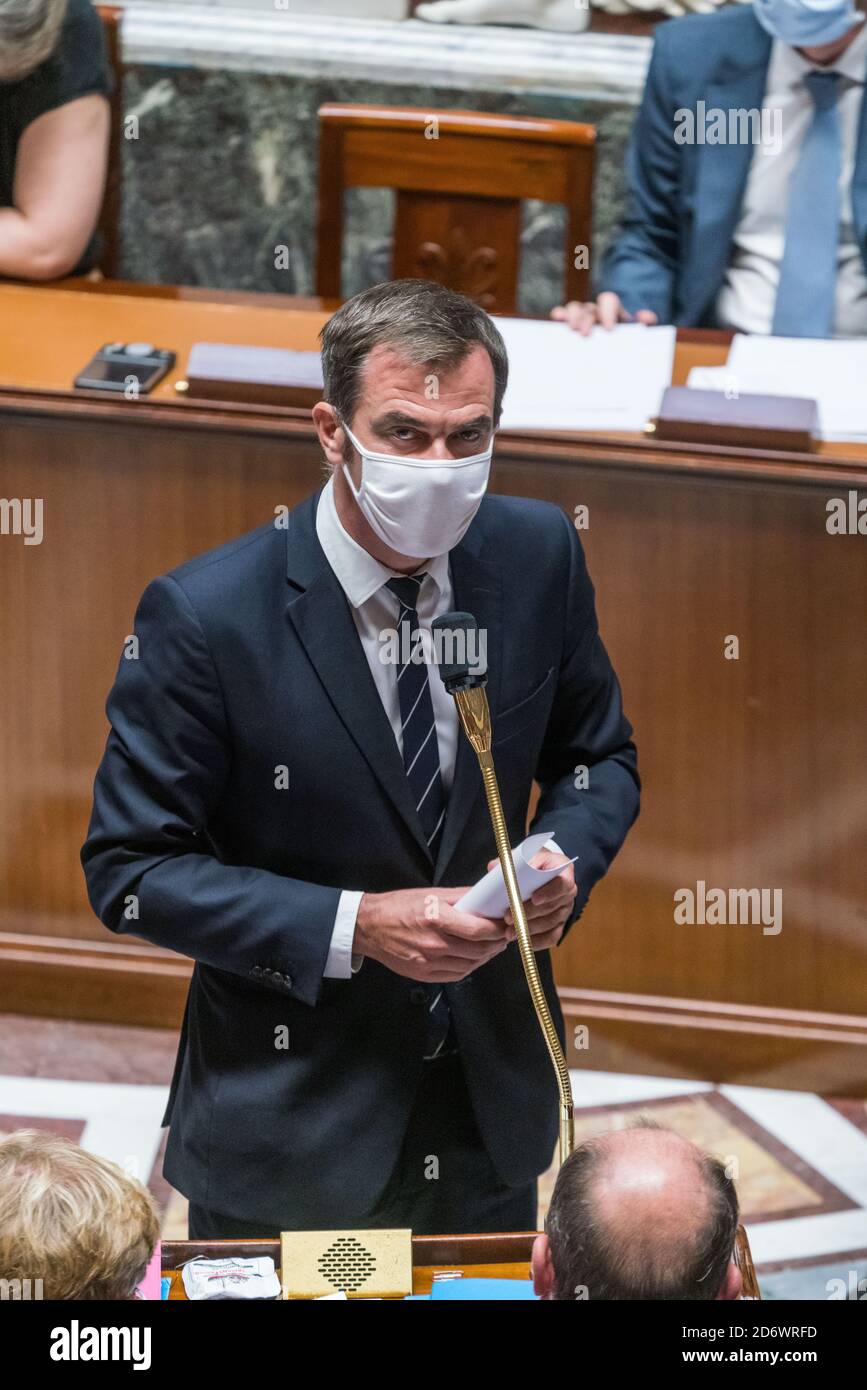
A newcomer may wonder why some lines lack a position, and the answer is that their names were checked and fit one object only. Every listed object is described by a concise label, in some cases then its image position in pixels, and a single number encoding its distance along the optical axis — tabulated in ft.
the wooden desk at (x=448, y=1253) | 13.34
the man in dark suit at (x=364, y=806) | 13.76
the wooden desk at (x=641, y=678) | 24.06
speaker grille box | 13.12
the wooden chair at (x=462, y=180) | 27.99
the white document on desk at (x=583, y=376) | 24.03
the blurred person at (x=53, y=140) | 27.58
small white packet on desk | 12.99
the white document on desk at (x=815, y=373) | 24.27
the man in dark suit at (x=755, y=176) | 28.43
